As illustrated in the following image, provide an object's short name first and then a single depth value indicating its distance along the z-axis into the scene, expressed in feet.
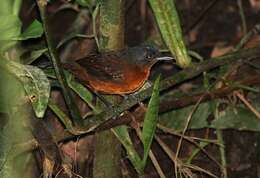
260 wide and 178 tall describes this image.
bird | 25.73
